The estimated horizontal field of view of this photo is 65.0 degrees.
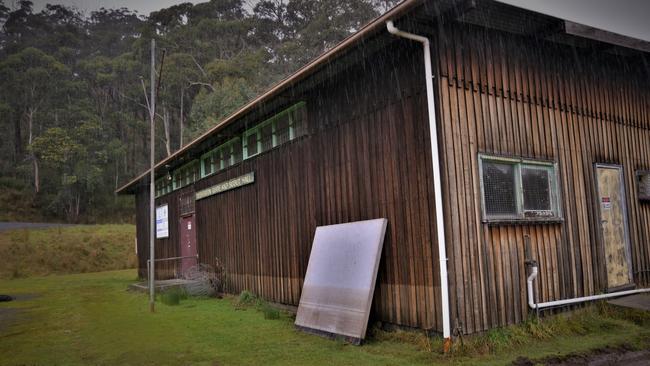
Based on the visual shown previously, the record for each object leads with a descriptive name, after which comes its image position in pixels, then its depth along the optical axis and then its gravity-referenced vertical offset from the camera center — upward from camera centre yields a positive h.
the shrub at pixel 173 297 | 11.89 -1.32
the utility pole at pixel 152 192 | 10.79 +1.08
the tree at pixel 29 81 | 51.19 +16.73
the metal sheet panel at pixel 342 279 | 6.87 -0.67
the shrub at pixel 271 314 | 9.15 -1.39
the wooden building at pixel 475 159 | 6.50 +1.02
